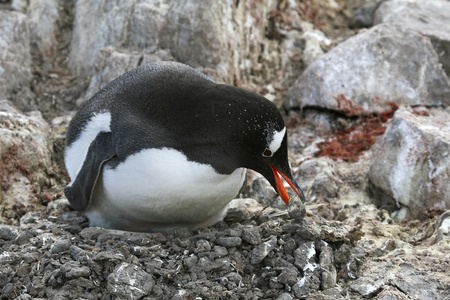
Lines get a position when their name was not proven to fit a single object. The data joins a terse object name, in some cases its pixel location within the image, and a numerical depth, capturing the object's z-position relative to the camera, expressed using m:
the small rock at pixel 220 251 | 7.57
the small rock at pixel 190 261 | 7.36
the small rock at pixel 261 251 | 7.56
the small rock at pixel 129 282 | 6.86
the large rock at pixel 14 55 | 13.14
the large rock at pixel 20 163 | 10.07
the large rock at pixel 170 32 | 13.65
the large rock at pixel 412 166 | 9.91
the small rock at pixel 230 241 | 7.71
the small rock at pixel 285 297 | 7.04
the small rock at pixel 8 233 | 8.34
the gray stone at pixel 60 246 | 7.55
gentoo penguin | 7.78
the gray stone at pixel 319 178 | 10.75
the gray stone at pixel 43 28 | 14.54
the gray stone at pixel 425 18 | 13.98
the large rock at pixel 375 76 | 13.28
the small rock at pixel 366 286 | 7.29
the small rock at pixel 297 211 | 8.08
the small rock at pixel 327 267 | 7.38
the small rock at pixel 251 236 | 7.77
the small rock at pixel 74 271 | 6.97
